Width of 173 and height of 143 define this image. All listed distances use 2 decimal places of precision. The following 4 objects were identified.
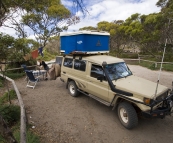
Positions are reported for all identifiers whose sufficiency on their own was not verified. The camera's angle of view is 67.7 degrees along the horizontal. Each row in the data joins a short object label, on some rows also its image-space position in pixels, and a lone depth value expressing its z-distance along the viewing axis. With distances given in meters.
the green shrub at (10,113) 4.15
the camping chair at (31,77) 7.23
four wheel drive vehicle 3.44
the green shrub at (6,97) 5.98
